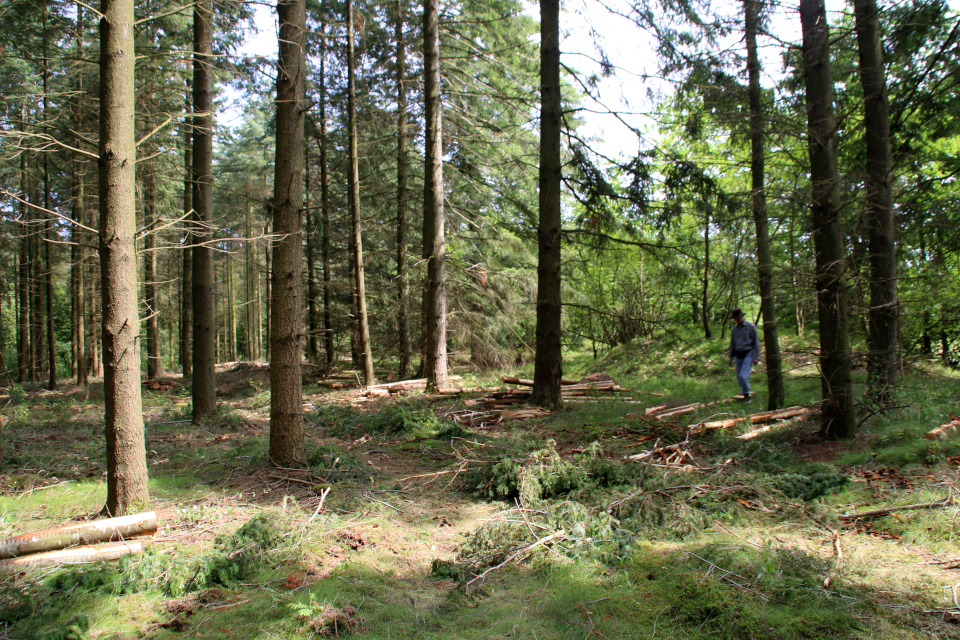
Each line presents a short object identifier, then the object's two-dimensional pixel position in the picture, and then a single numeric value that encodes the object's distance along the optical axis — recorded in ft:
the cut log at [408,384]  46.42
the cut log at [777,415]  26.18
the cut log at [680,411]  29.44
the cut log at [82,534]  12.41
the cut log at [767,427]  23.40
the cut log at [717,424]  24.98
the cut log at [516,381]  43.71
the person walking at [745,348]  35.31
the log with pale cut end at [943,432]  18.03
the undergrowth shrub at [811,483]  16.08
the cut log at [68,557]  11.98
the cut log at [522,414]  32.76
